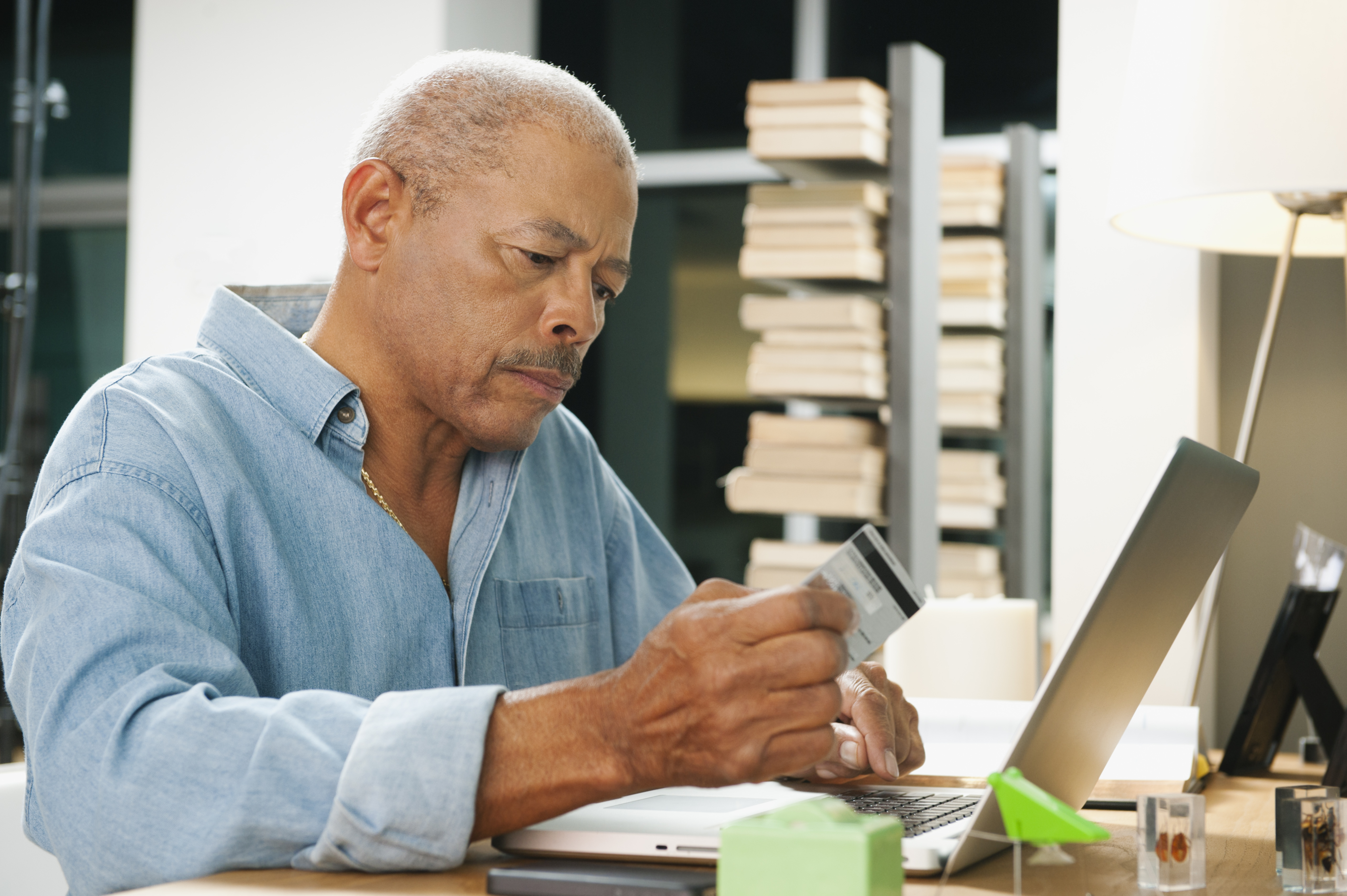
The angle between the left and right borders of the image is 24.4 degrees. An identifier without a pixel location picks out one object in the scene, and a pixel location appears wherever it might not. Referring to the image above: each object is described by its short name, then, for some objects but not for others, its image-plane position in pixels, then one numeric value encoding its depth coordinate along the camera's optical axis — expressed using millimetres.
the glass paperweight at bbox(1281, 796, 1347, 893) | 1592
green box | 1409
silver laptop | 1543
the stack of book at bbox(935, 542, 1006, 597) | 4321
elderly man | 1574
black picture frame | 2194
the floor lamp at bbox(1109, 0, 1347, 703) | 2075
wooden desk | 1554
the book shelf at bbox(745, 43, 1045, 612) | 3269
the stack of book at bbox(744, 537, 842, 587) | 3902
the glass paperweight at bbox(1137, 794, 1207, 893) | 1568
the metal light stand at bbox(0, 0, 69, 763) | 4204
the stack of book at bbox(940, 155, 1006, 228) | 4378
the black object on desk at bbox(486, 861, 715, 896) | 1487
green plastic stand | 1434
